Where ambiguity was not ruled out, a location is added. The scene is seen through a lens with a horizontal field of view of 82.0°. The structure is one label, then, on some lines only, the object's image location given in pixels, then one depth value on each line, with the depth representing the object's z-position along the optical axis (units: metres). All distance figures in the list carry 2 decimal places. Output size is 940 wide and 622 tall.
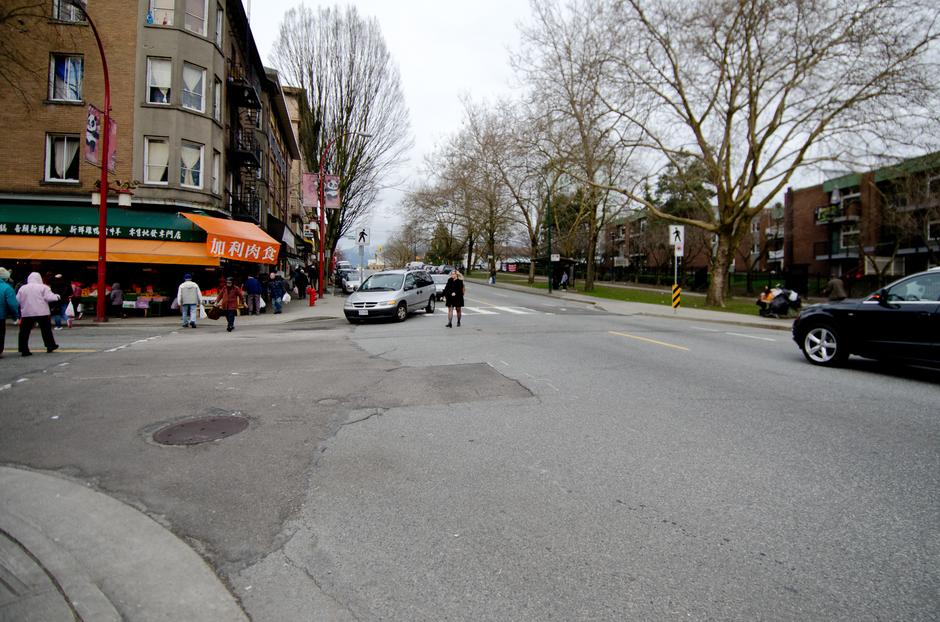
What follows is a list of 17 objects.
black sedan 7.86
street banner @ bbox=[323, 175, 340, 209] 26.16
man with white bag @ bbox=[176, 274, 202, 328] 16.53
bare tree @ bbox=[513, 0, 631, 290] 25.61
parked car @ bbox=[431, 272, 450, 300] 33.53
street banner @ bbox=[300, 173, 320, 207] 25.47
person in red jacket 15.81
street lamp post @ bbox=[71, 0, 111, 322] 16.61
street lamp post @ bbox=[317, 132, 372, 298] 26.06
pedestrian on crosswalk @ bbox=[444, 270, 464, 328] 16.09
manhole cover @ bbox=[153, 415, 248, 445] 5.28
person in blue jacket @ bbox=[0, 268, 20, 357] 9.90
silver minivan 17.59
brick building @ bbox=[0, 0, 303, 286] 19.36
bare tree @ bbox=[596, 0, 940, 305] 20.58
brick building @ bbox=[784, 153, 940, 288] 30.86
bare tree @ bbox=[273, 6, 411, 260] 30.72
